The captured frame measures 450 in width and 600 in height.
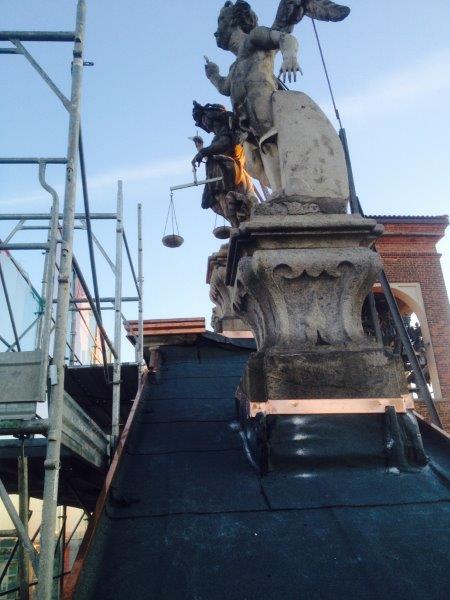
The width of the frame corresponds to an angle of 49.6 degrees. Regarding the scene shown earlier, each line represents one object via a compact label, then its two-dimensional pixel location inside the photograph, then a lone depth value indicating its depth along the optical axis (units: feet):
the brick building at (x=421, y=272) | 50.19
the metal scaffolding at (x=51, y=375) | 5.53
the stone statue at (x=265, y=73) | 12.98
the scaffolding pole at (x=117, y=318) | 10.81
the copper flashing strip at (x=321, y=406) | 9.04
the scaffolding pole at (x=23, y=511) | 6.91
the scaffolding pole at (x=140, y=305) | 16.83
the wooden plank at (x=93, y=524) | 5.57
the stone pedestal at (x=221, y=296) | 23.04
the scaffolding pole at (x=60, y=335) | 5.27
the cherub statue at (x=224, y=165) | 24.58
